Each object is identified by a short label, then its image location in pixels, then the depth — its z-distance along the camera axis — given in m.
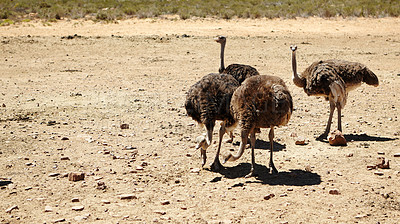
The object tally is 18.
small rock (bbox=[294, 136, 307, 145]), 16.59
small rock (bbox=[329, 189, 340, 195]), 12.12
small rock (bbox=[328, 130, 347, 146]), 16.30
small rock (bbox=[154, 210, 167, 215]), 11.20
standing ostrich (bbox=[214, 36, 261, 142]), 16.78
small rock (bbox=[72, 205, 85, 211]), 11.44
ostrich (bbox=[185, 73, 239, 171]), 13.71
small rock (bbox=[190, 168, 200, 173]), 14.12
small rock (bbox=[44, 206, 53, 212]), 11.39
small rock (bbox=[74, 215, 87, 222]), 10.89
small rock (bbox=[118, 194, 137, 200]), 12.10
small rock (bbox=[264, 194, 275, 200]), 11.89
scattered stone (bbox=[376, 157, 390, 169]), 13.82
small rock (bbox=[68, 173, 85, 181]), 13.22
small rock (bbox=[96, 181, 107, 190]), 12.73
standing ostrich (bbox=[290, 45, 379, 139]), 17.05
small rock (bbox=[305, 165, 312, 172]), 13.94
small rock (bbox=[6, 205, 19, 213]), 11.39
